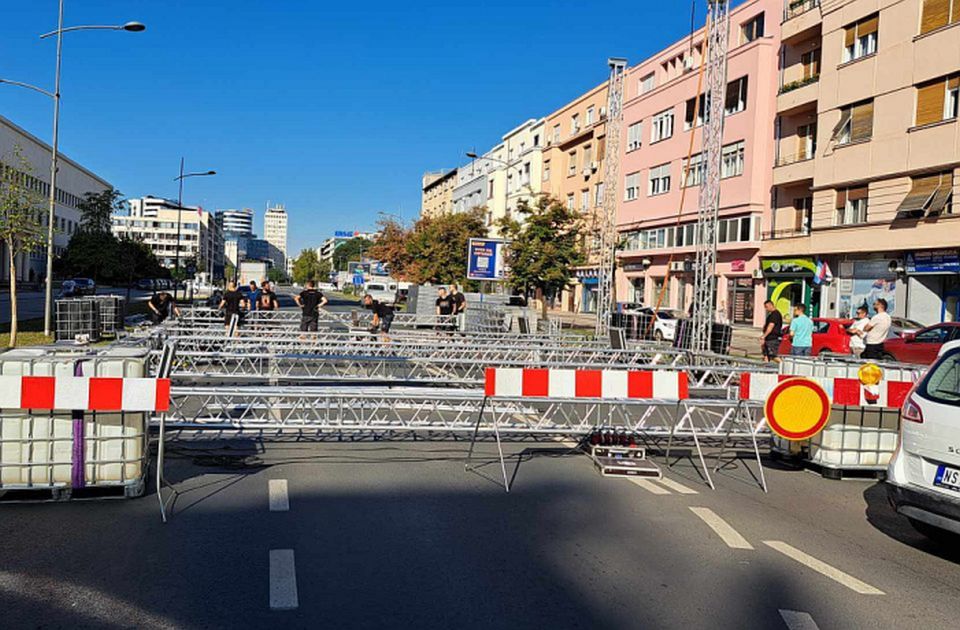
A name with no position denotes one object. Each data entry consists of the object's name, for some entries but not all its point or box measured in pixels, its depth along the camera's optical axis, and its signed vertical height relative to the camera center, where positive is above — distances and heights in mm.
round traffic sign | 7984 -942
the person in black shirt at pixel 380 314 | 20292 -621
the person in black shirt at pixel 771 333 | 18109 -579
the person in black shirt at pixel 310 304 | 20234 -459
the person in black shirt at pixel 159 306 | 19469 -666
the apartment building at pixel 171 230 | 154875 +8953
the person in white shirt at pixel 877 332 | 16219 -386
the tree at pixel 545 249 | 37125 +2068
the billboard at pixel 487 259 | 38750 +1531
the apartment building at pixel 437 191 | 103250 +13006
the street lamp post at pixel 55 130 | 24031 +4192
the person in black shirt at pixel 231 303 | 19688 -504
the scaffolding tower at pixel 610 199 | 28938 +3681
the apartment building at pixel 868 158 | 27812 +5580
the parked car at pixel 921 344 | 19828 -739
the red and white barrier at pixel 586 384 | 7949 -812
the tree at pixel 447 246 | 56188 +2964
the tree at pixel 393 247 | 71619 +3524
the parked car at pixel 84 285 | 59559 -823
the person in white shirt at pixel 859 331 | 17219 -430
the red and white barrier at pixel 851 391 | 8242 -790
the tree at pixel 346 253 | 162950 +6856
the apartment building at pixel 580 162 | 58000 +9945
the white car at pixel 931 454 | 5672 -969
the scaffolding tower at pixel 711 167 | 21266 +3459
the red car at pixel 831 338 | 23109 -786
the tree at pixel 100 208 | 47375 +3779
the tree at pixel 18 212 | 22375 +1582
